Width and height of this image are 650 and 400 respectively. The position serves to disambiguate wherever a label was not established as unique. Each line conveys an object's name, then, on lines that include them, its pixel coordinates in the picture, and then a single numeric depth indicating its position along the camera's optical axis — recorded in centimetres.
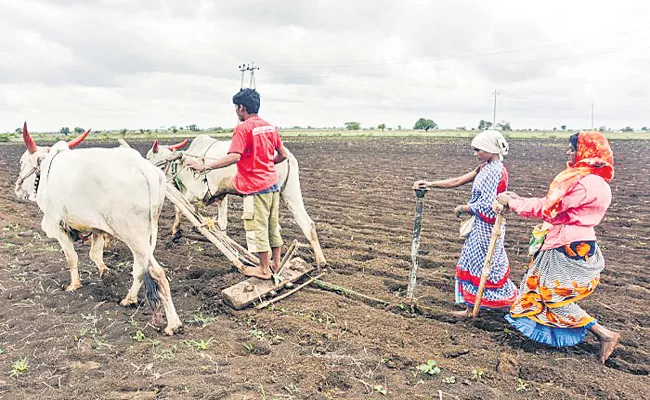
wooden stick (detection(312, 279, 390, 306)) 527
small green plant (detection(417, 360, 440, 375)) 388
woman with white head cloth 454
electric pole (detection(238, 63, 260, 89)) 3665
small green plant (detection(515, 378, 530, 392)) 369
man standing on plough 489
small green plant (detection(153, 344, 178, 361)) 406
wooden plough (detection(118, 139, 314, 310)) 512
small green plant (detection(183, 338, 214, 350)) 426
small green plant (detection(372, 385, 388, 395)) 359
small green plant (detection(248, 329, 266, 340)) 446
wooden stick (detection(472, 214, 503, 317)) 434
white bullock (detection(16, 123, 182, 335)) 475
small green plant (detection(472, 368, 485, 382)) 382
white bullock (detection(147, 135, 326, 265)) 634
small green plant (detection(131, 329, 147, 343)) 442
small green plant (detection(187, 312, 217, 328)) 479
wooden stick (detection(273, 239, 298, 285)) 544
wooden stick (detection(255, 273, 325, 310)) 505
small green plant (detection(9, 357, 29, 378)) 379
